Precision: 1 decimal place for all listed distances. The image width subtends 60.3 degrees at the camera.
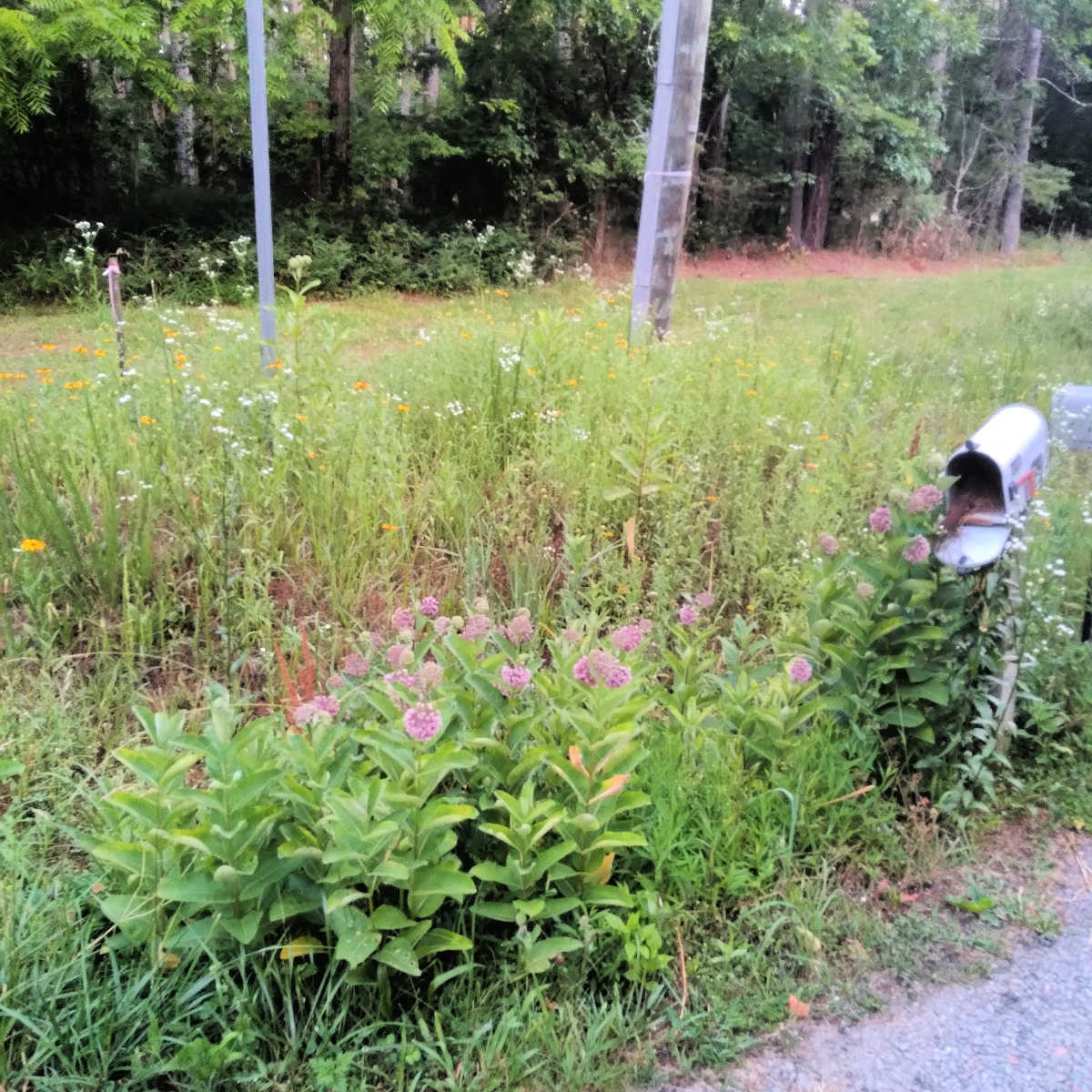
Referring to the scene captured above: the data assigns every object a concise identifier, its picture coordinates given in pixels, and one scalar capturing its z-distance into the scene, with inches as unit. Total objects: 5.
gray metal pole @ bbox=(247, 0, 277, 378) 149.3
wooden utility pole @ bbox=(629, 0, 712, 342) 238.7
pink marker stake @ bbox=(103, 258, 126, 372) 169.0
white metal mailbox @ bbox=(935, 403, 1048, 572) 101.6
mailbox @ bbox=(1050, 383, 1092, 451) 143.3
